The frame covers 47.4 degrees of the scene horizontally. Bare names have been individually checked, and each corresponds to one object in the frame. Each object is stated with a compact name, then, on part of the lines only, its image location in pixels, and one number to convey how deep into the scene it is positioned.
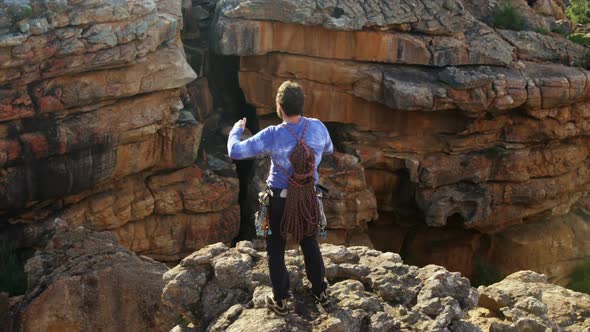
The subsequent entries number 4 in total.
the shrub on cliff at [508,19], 15.45
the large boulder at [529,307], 6.16
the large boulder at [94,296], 7.32
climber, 5.17
